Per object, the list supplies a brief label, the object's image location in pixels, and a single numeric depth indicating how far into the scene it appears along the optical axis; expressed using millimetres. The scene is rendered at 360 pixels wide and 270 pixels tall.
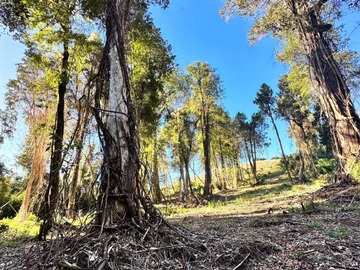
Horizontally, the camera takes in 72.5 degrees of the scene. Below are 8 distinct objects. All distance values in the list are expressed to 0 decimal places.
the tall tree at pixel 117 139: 2506
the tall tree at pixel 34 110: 6516
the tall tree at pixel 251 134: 24609
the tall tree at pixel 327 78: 5754
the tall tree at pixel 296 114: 19281
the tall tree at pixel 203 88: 16469
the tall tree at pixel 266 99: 20634
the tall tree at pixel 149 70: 9500
